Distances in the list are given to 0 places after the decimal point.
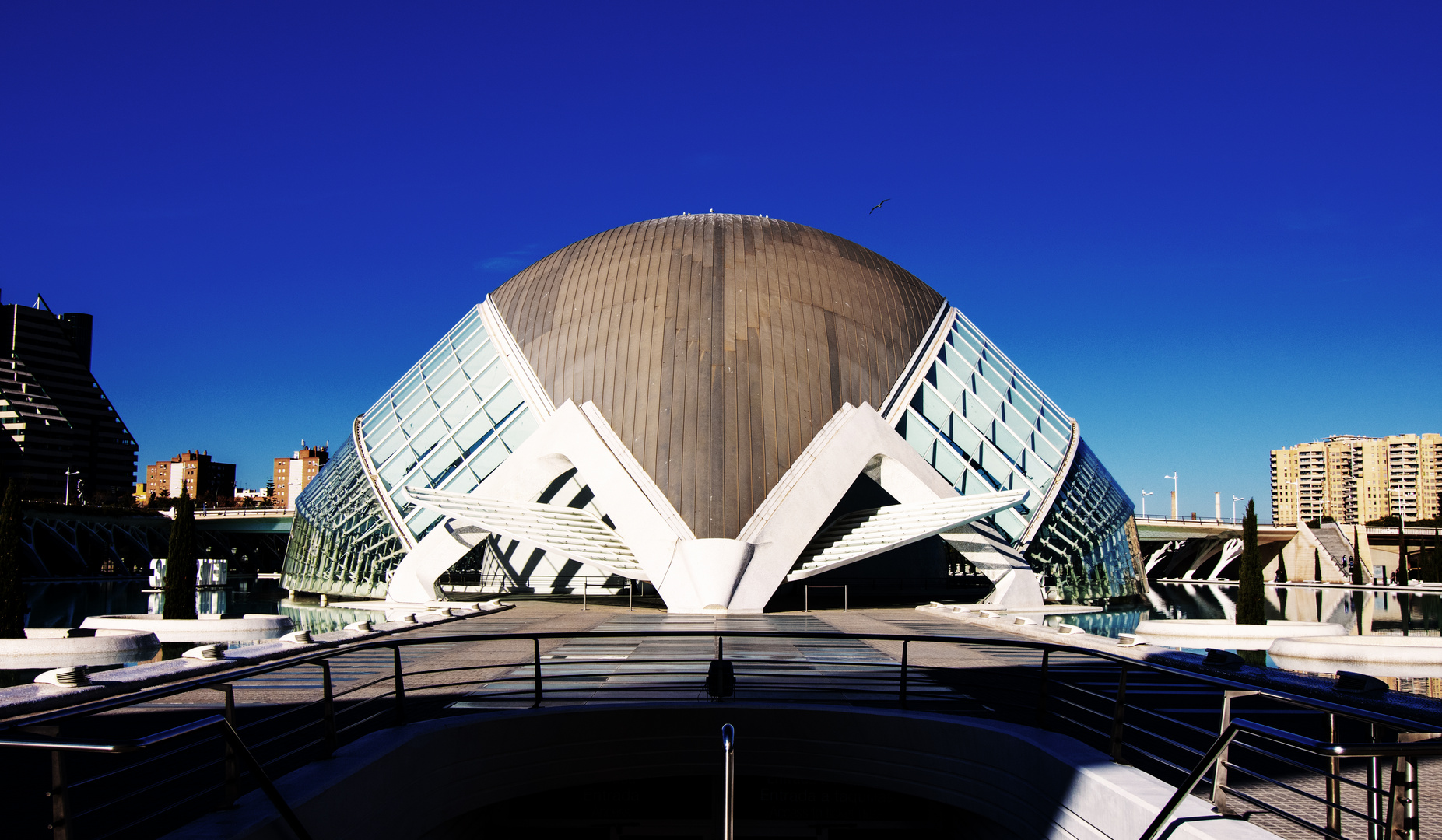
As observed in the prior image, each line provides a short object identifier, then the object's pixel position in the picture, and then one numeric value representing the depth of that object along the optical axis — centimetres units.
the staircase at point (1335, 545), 7175
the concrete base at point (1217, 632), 1945
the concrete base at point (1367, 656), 1535
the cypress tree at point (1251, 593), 2178
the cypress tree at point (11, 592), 1734
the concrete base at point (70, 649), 1547
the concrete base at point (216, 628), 1992
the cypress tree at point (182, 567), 2186
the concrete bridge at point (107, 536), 7356
